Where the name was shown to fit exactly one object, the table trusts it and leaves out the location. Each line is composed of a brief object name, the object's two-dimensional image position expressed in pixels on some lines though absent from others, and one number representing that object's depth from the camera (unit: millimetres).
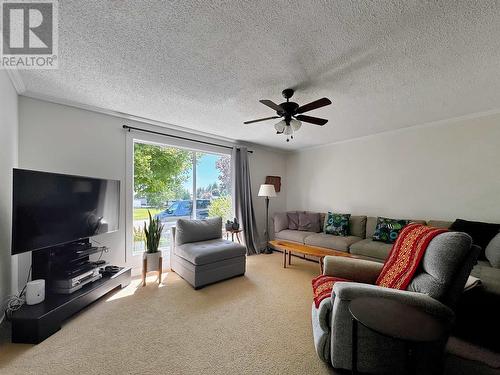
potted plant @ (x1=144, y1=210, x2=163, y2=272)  2916
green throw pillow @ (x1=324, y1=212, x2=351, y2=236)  3963
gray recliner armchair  1269
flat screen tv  1791
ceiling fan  2174
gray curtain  4430
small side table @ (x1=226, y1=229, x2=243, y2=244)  4014
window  3635
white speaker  1878
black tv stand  1715
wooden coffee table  3131
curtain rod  3158
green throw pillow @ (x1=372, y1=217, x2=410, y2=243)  3344
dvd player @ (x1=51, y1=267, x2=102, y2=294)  2121
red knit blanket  1536
